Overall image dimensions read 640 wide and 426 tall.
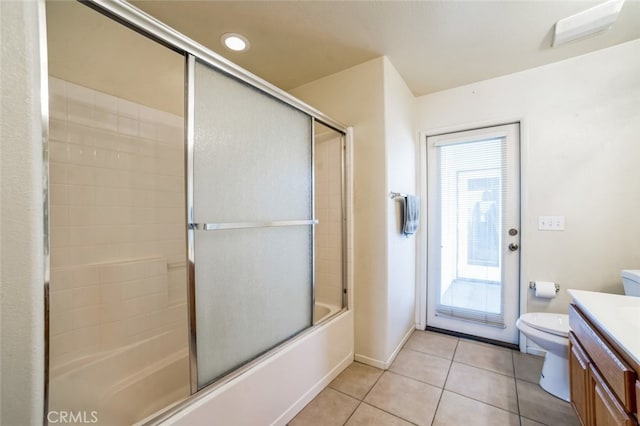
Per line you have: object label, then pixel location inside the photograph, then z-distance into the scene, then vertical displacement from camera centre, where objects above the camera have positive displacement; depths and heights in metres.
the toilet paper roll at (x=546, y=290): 2.05 -0.63
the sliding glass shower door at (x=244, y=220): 1.13 -0.04
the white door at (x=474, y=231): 2.32 -0.20
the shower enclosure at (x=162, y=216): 1.16 -0.03
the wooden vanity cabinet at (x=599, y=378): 0.84 -0.66
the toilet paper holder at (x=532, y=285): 2.16 -0.63
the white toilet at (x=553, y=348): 1.65 -0.89
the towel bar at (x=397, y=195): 2.05 +0.13
